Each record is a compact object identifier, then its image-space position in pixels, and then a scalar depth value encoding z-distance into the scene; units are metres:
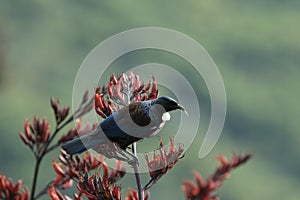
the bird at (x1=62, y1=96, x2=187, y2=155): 8.58
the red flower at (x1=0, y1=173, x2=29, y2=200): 10.55
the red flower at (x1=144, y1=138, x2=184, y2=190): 8.89
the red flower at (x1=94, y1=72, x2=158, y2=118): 9.17
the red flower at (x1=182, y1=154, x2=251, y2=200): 6.70
